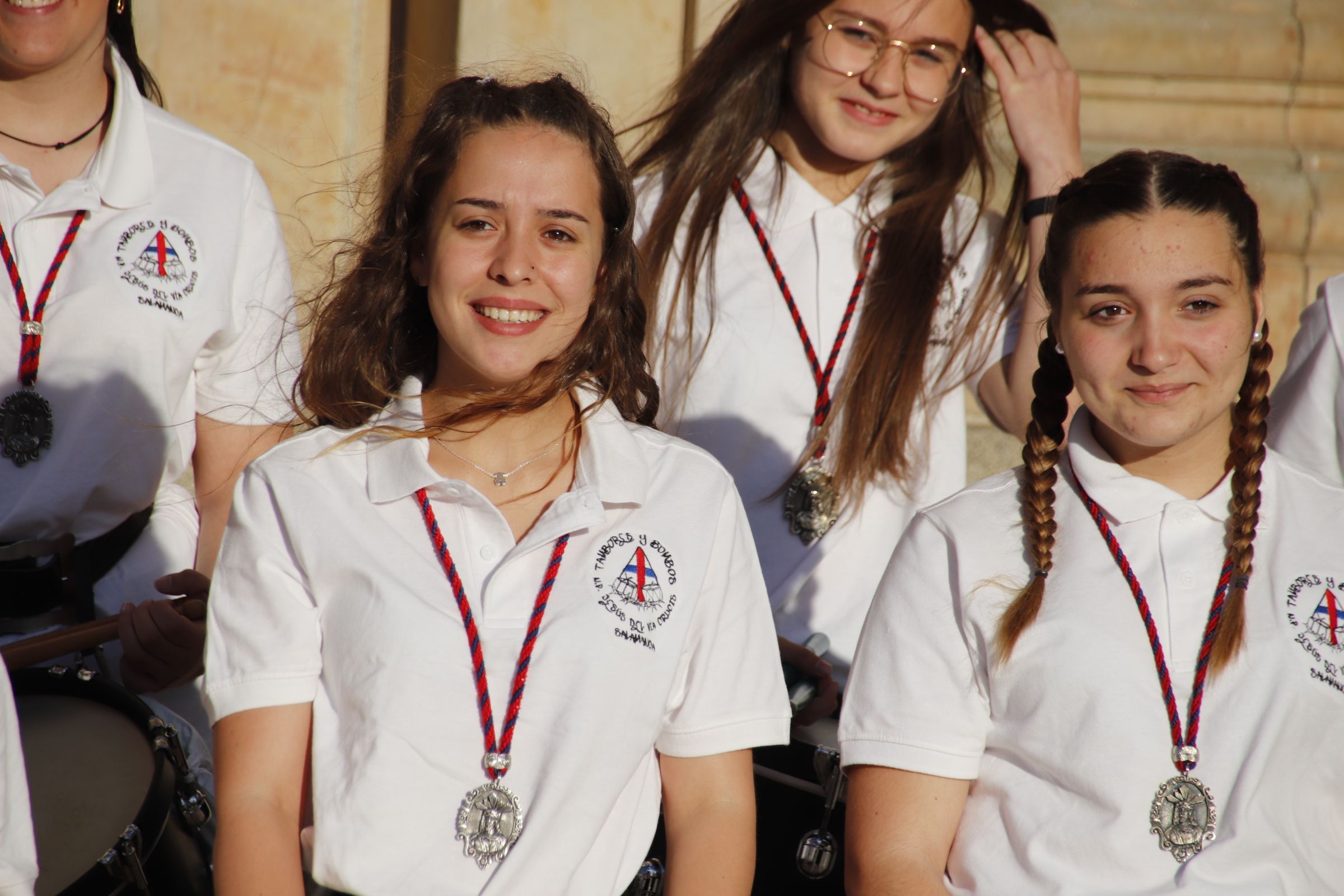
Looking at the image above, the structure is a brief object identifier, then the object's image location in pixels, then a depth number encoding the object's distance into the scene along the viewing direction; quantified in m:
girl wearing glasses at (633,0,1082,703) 7.02
